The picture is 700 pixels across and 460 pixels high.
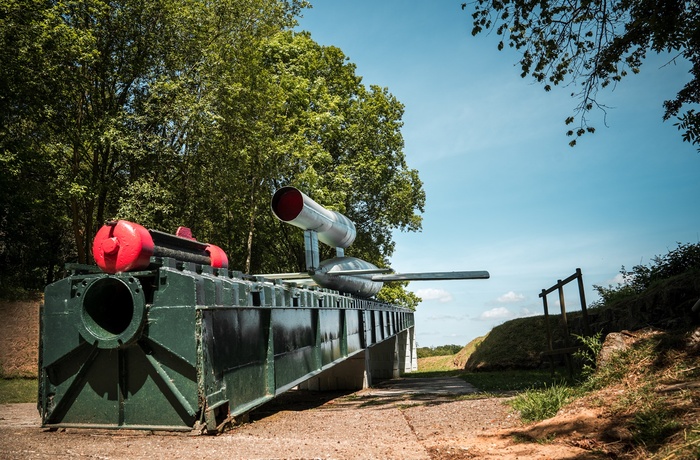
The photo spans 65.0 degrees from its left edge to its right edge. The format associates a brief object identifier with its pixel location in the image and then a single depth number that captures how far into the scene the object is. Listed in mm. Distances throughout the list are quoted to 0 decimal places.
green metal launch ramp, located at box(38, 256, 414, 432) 6738
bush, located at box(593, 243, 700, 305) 16078
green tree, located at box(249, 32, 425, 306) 26891
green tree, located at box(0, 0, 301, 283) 19578
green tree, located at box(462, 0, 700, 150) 10289
